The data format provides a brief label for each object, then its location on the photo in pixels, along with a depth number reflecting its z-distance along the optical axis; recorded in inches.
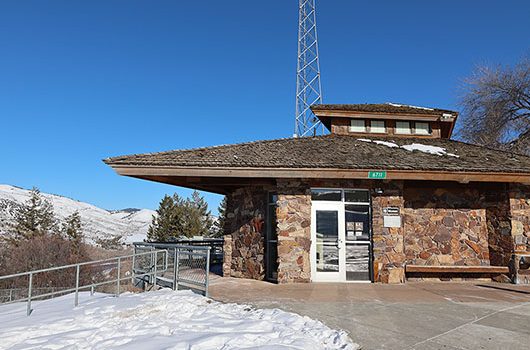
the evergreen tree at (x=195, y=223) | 1441.9
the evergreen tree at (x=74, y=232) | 1339.8
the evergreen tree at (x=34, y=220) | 1528.1
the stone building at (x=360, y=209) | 333.4
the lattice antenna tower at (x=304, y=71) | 807.1
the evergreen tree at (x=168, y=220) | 1408.7
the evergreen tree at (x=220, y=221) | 1575.8
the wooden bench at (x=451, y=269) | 341.7
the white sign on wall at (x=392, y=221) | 346.0
